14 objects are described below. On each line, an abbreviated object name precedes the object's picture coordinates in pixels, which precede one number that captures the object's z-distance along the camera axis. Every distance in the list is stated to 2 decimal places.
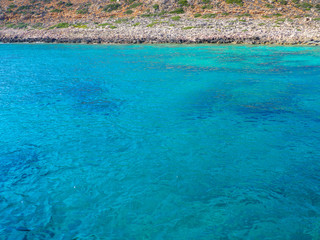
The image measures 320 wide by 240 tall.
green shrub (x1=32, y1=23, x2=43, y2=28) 61.69
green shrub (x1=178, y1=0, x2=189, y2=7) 57.72
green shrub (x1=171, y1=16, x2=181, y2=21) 52.68
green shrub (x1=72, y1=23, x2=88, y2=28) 56.44
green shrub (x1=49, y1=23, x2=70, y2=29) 58.75
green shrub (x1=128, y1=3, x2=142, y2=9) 61.54
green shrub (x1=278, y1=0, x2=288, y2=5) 51.22
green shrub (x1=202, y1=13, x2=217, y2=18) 51.66
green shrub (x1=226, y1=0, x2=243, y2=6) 53.33
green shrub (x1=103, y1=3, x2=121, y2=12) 62.14
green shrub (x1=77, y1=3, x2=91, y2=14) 64.06
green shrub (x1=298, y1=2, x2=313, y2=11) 48.86
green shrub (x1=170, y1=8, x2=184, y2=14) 56.06
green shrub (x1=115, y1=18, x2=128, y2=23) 55.66
